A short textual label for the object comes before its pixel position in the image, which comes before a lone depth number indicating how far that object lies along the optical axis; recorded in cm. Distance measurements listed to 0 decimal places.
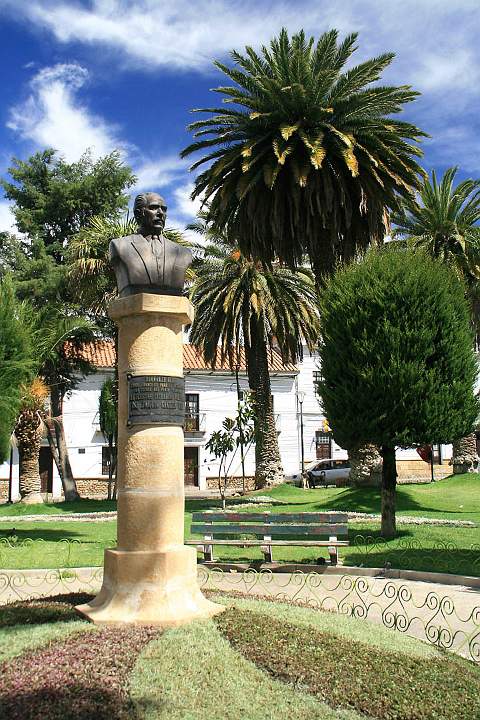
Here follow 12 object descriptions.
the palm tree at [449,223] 2764
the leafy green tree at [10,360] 1512
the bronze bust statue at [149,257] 715
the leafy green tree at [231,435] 2323
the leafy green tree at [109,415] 3356
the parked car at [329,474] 4147
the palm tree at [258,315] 2795
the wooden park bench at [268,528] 1161
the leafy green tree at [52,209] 3572
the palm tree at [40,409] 2588
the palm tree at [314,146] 2141
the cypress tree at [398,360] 1399
